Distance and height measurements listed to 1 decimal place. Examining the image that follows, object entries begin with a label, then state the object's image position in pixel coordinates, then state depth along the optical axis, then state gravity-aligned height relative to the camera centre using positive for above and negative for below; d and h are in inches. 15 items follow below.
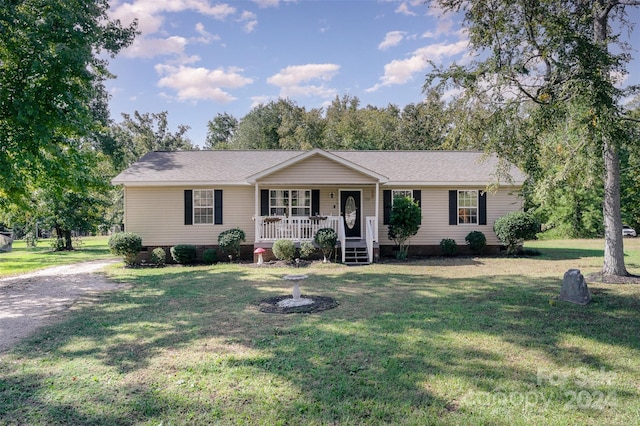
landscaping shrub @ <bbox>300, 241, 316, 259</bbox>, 515.5 -32.0
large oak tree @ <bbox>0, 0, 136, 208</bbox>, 334.3 +133.8
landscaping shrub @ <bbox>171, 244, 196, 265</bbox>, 542.9 -36.3
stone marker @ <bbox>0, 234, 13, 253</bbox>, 839.7 -27.3
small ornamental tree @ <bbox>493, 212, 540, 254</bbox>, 549.0 -8.4
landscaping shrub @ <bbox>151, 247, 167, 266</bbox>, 539.8 -39.6
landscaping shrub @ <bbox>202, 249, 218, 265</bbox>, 554.3 -42.0
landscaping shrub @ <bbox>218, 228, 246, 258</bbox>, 539.2 -18.7
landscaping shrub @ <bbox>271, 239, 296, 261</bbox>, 511.5 -31.3
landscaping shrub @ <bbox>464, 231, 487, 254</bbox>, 575.8 -27.0
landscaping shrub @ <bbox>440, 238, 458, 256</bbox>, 580.4 -35.4
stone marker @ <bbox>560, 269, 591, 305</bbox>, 274.4 -50.0
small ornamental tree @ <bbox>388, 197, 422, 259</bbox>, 542.3 +8.6
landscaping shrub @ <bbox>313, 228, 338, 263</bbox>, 515.2 -19.0
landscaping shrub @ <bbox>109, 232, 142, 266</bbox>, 513.3 -21.5
